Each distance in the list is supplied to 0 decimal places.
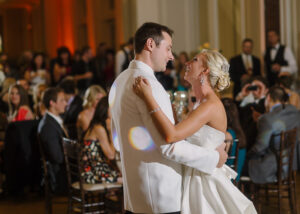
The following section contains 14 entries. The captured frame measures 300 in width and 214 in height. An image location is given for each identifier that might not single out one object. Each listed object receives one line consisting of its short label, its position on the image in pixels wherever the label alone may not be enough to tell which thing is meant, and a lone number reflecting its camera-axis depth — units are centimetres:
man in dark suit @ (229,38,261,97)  841
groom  225
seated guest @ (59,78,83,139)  679
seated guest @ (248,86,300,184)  489
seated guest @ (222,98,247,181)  448
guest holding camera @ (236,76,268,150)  537
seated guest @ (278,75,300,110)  679
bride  235
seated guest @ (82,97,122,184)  472
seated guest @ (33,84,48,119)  712
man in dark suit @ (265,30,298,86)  810
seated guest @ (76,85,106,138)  598
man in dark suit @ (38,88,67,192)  504
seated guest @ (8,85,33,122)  661
